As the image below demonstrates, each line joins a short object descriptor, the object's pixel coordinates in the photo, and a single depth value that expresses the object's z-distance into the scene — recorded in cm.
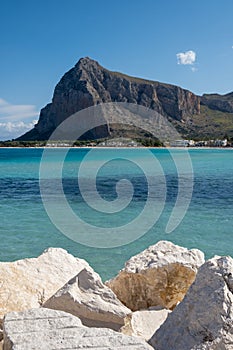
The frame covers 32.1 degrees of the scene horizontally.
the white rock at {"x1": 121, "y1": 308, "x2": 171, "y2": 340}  480
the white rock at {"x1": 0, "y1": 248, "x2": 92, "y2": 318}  522
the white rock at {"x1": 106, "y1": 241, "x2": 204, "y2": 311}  611
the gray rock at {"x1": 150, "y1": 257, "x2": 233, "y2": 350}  384
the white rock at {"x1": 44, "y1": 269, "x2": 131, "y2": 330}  488
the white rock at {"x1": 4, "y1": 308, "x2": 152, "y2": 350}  351
